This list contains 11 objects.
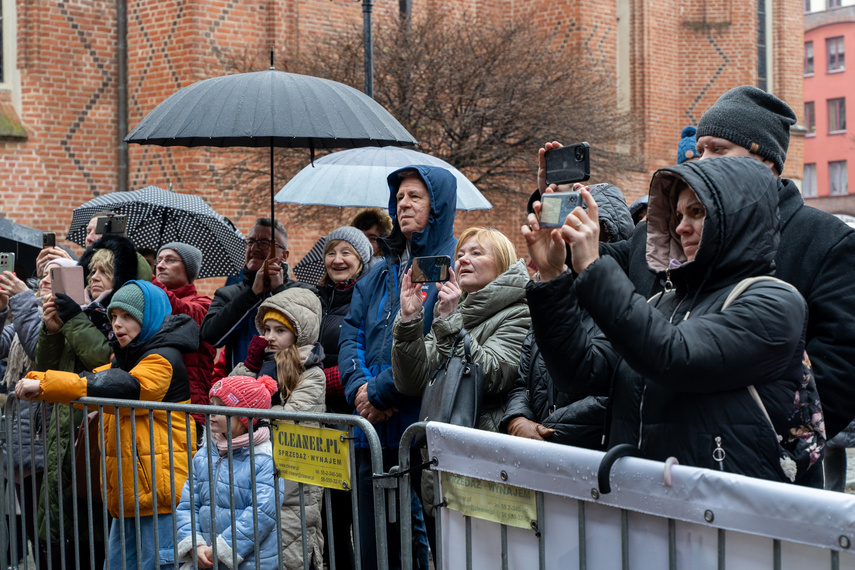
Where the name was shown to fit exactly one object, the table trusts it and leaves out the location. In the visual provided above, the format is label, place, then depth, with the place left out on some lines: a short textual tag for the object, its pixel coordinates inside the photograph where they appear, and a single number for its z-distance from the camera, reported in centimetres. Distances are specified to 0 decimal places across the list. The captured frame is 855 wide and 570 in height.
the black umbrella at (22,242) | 860
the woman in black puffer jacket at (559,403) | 338
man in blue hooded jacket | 469
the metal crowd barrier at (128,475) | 331
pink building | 6000
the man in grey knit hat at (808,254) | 317
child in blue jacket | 408
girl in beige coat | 527
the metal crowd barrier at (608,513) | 213
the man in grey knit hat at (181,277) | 665
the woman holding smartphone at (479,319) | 422
